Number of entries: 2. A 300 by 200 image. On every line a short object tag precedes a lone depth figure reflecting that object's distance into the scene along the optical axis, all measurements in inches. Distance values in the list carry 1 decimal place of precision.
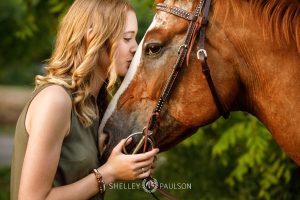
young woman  109.0
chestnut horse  115.3
